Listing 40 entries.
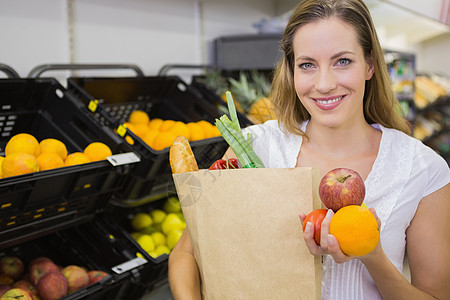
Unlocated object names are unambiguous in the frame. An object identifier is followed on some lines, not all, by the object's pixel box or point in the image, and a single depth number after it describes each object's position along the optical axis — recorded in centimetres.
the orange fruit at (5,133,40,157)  155
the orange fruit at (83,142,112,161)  163
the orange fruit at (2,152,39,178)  139
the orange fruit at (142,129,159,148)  196
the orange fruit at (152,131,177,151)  187
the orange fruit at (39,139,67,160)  161
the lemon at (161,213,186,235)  225
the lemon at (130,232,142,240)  214
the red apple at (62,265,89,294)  163
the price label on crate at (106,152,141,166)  155
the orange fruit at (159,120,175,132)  210
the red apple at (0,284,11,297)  146
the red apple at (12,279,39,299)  153
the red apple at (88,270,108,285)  169
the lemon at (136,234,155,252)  206
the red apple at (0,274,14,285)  157
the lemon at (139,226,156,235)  225
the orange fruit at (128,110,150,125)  223
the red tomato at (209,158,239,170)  108
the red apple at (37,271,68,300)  152
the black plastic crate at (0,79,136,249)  136
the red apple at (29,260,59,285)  162
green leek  113
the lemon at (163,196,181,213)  241
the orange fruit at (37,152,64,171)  149
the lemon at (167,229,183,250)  217
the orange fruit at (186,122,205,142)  201
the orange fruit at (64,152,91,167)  156
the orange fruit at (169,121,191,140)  195
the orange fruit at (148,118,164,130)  217
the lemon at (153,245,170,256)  208
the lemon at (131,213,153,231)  225
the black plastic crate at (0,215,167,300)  173
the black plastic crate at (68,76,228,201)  172
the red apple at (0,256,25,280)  163
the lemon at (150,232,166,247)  216
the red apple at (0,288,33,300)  141
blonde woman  118
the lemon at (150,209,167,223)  230
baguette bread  106
